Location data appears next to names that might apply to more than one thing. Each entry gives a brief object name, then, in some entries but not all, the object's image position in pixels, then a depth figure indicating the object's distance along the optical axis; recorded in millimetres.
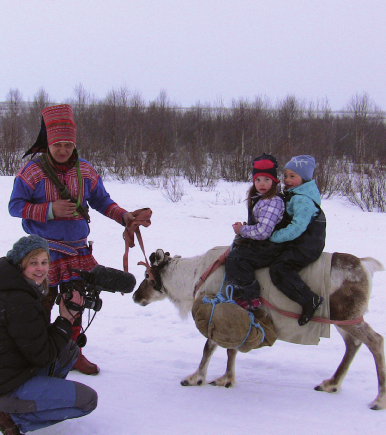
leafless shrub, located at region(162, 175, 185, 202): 14646
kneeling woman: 2199
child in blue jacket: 3174
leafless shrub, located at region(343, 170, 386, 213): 14117
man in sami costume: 3059
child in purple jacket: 3277
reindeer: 3254
